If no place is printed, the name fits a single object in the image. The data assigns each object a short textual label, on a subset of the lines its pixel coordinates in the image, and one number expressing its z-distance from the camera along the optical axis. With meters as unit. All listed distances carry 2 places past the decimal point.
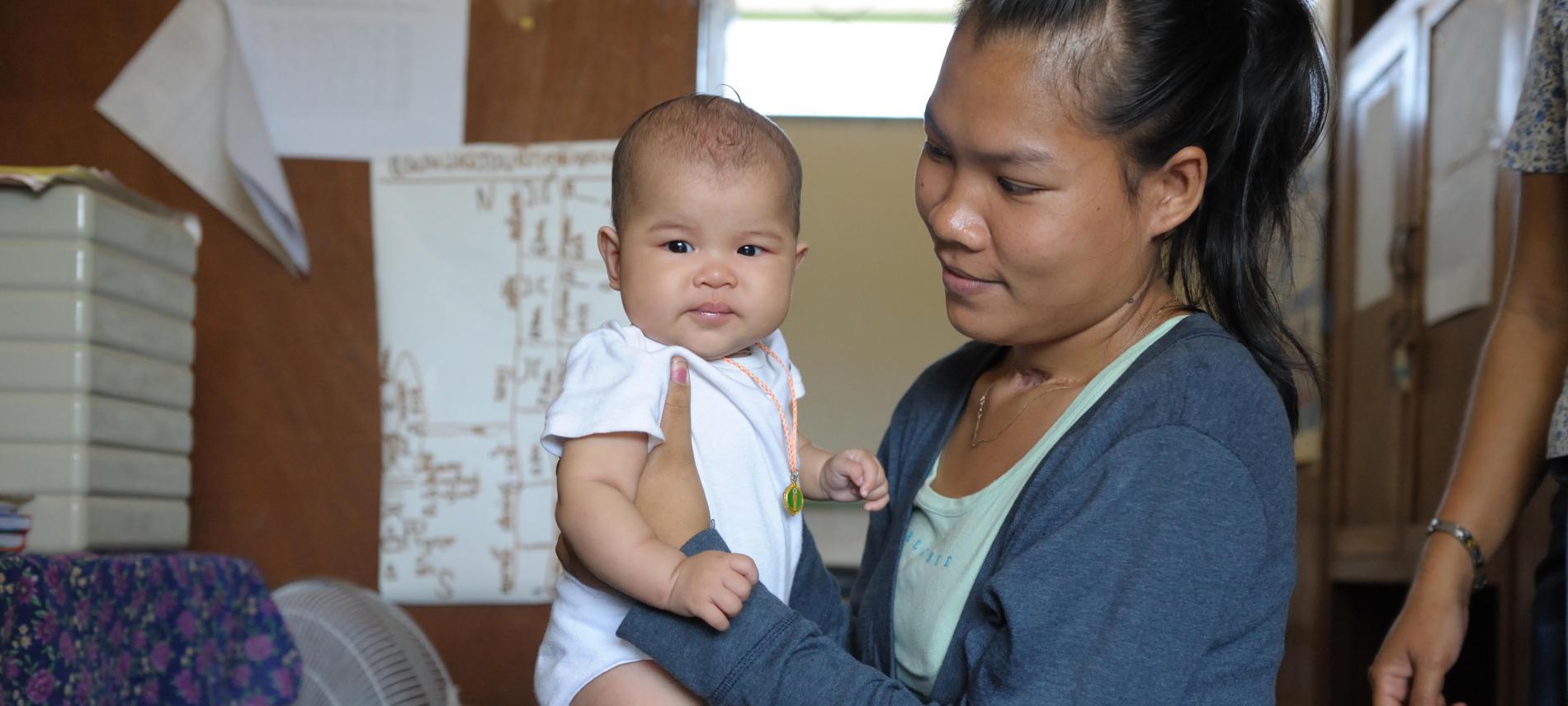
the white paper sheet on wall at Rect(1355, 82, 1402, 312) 3.65
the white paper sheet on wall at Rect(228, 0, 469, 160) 2.44
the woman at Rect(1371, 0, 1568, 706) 1.22
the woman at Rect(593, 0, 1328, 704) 0.95
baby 1.16
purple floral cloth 1.39
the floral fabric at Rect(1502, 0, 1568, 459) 1.34
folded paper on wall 2.37
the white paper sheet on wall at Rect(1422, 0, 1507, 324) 2.82
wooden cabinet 2.77
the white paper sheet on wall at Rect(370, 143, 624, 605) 2.43
